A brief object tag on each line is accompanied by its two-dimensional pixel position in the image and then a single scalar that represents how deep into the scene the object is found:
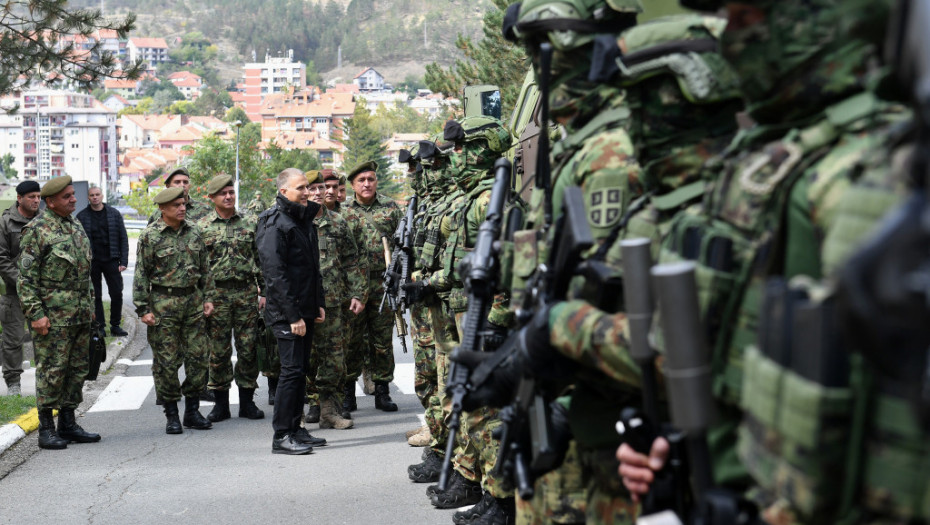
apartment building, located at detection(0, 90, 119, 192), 151.50
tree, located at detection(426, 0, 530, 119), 22.53
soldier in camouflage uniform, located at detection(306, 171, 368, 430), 8.84
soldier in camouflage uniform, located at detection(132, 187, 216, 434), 8.77
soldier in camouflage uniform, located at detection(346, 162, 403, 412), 9.80
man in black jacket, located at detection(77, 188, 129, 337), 13.19
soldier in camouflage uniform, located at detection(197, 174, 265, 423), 9.40
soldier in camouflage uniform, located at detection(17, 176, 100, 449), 7.93
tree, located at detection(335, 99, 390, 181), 96.50
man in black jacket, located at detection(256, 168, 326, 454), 7.52
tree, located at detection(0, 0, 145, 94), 12.22
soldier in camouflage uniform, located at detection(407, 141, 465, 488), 6.91
